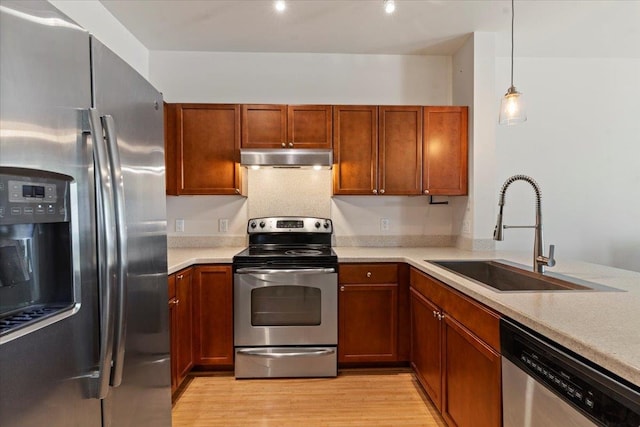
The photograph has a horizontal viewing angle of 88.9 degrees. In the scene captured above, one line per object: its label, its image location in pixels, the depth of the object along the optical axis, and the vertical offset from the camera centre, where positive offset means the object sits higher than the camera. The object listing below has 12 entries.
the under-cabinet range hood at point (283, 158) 2.58 +0.38
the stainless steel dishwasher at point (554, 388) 0.79 -0.52
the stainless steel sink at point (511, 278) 1.50 -0.41
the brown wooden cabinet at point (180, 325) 2.07 -0.81
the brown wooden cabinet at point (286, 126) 2.69 +0.66
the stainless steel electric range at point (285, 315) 2.42 -0.82
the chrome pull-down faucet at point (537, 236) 1.72 -0.17
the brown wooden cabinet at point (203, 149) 2.65 +0.47
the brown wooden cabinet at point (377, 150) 2.73 +0.47
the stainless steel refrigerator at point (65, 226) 0.70 -0.05
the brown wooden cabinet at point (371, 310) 2.48 -0.80
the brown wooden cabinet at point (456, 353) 1.33 -0.75
